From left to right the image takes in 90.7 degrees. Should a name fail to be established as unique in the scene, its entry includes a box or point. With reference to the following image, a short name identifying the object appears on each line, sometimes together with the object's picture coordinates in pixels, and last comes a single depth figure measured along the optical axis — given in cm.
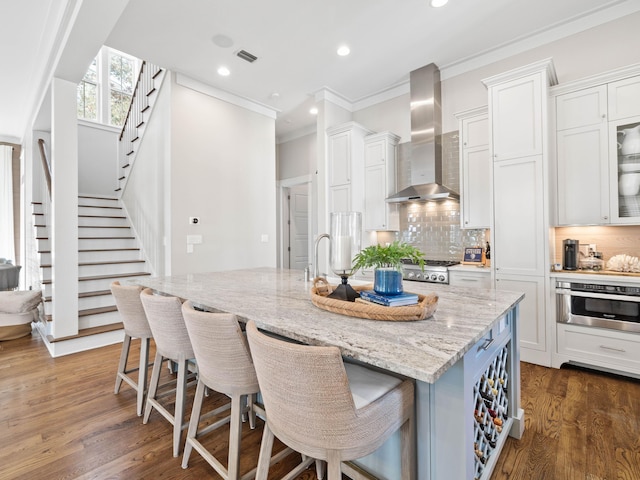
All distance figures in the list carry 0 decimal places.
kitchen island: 96
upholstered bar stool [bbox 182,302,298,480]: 129
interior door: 625
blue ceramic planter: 140
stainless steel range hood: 384
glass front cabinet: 262
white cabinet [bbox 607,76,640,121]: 260
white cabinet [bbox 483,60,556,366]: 282
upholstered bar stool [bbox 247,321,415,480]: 92
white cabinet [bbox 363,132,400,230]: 423
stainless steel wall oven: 246
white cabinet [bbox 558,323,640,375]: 246
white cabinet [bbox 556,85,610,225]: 273
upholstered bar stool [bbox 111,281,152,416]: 204
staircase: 364
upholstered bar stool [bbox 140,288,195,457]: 165
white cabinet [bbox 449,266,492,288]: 318
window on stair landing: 632
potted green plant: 138
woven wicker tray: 122
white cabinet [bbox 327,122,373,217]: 424
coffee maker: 290
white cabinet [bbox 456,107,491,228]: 339
